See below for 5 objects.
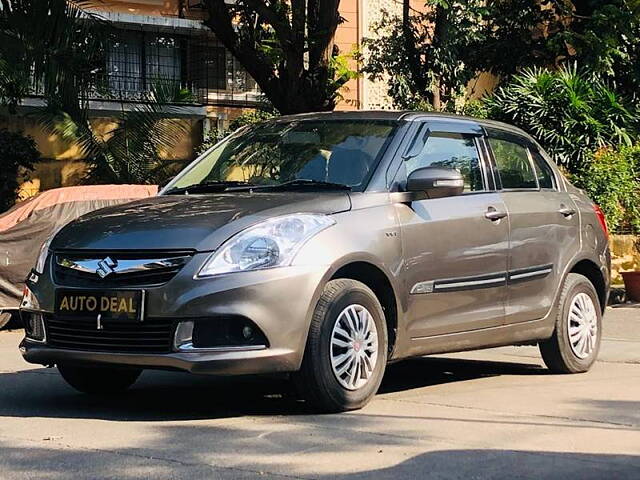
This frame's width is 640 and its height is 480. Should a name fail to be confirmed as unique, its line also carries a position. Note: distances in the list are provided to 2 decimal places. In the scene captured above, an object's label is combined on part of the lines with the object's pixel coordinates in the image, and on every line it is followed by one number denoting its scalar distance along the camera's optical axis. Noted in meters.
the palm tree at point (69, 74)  14.18
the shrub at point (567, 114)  17.02
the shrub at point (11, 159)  21.39
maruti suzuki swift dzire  6.20
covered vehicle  12.84
